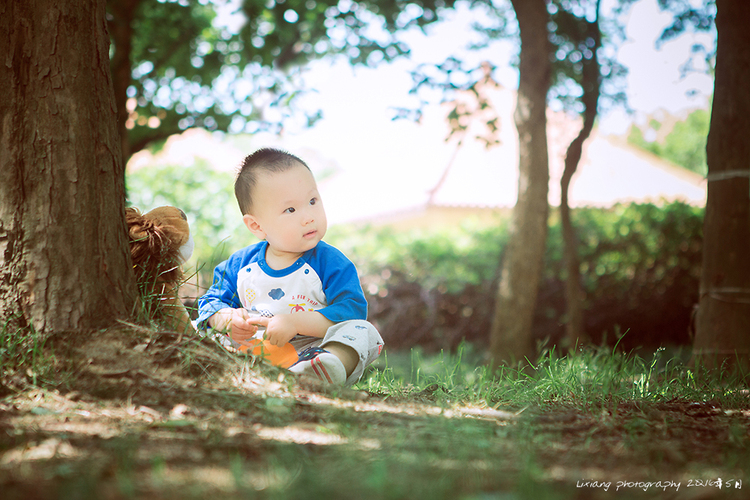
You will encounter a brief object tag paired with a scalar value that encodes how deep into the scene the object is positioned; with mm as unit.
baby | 2553
